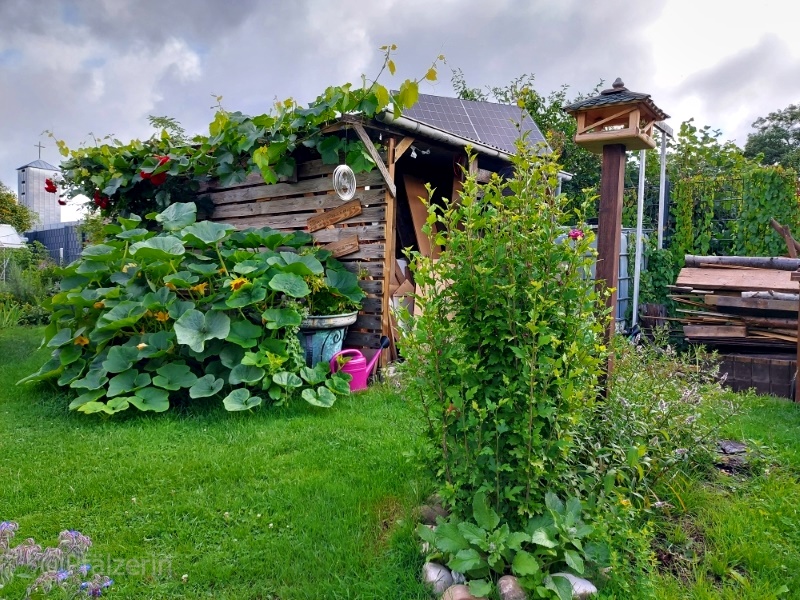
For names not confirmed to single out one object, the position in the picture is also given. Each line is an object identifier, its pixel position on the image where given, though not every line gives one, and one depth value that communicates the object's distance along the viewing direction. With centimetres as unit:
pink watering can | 425
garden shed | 460
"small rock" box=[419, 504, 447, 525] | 205
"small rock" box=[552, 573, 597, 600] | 160
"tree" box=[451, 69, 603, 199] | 1179
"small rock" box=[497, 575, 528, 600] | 154
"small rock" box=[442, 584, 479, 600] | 156
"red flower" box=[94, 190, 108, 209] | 616
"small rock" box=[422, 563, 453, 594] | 168
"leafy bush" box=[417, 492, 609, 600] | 156
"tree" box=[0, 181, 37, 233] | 1711
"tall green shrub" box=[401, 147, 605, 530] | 168
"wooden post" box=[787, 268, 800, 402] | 387
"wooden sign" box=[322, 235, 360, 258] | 474
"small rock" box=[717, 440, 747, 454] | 273
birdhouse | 247
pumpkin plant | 371
